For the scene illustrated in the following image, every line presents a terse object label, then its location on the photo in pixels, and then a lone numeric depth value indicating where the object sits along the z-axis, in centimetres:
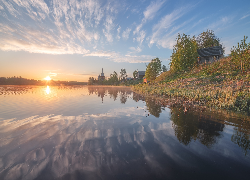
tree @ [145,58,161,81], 6013
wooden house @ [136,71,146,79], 9400
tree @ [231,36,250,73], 1902
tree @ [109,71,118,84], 10481
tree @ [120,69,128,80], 10768
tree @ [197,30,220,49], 5646
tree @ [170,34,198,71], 3550
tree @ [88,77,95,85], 11550
